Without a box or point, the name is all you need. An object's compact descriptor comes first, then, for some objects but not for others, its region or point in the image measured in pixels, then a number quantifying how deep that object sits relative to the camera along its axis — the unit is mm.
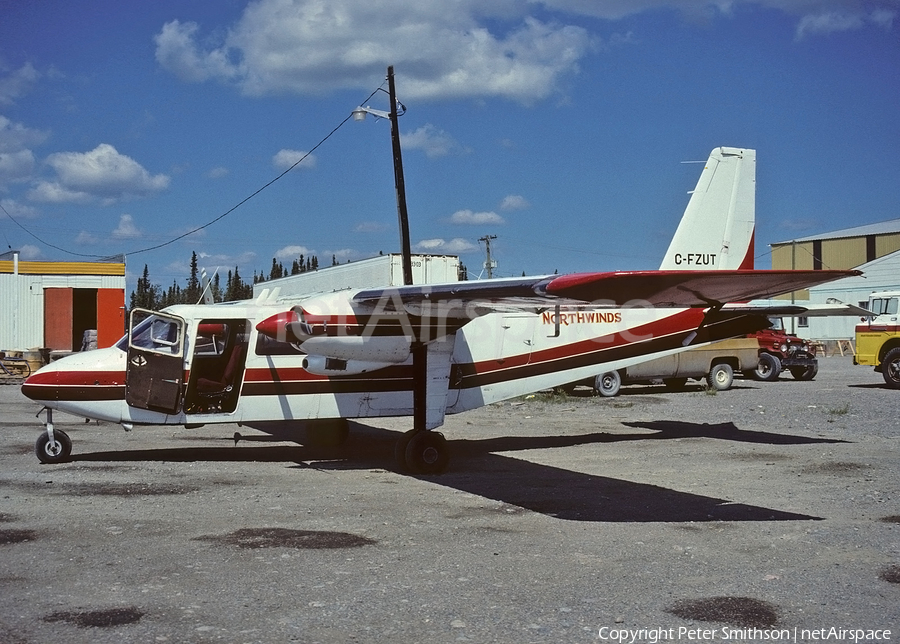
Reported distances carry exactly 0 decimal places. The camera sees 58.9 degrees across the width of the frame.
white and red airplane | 10781
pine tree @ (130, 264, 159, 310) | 96781
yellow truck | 24312
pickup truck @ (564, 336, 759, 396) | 23344
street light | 22373
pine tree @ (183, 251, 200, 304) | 81475
